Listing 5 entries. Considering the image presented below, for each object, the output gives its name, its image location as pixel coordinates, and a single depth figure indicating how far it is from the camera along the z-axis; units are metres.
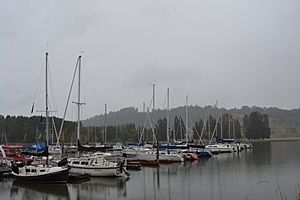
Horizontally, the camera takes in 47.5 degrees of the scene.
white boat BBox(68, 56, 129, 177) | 36.34
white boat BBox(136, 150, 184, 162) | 54.84
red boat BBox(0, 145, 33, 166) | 42.68
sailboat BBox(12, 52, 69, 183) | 32.56
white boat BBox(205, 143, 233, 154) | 80.12
